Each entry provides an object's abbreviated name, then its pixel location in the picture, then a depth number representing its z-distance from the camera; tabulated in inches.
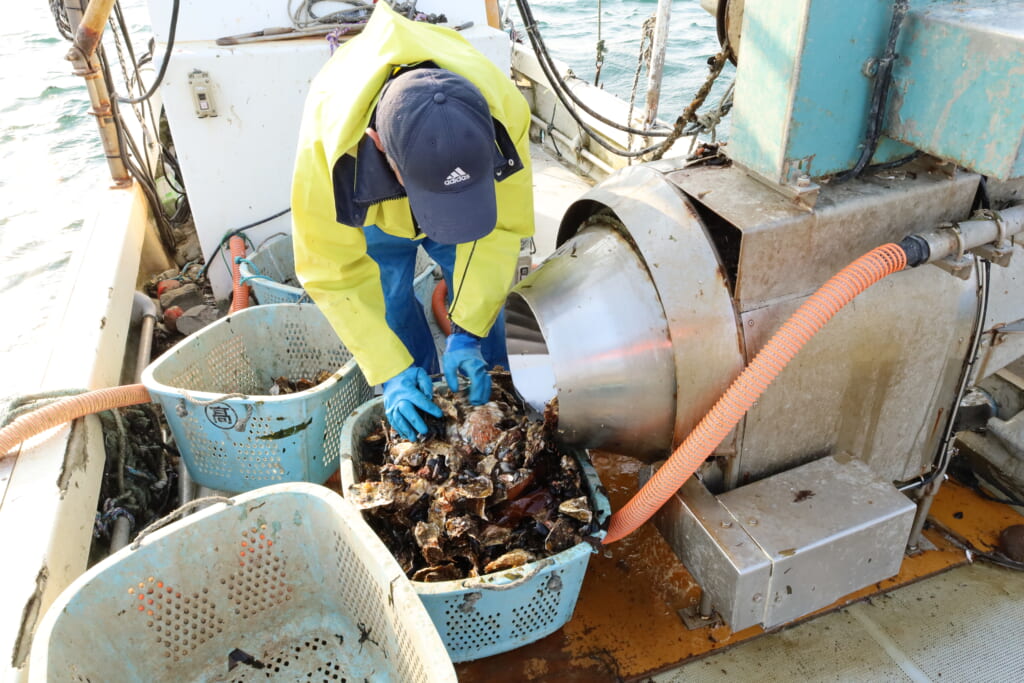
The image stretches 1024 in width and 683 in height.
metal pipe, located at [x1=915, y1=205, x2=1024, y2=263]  56.7
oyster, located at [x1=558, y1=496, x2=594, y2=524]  68.0
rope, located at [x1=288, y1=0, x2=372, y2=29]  128.3
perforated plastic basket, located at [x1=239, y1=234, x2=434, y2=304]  116.6
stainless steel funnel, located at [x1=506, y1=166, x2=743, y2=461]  60.2
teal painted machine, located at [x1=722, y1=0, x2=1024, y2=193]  49.0
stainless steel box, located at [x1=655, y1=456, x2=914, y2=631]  59.1
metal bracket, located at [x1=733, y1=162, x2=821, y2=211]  56.5
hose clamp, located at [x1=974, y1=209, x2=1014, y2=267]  59.0
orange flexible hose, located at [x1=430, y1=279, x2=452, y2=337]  119.7
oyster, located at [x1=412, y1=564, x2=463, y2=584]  66.6
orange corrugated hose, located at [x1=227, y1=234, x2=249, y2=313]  119.1
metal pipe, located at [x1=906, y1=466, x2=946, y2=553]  78.4
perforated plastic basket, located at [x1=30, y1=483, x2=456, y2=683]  55.9
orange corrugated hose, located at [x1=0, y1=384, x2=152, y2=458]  77.3
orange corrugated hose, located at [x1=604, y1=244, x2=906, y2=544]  53.8
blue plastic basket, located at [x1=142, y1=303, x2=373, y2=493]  86.4
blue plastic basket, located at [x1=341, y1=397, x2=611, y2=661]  62.7
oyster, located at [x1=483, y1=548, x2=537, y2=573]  65.9
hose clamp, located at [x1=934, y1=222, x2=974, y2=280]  57.4
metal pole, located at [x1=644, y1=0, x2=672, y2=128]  141.5
